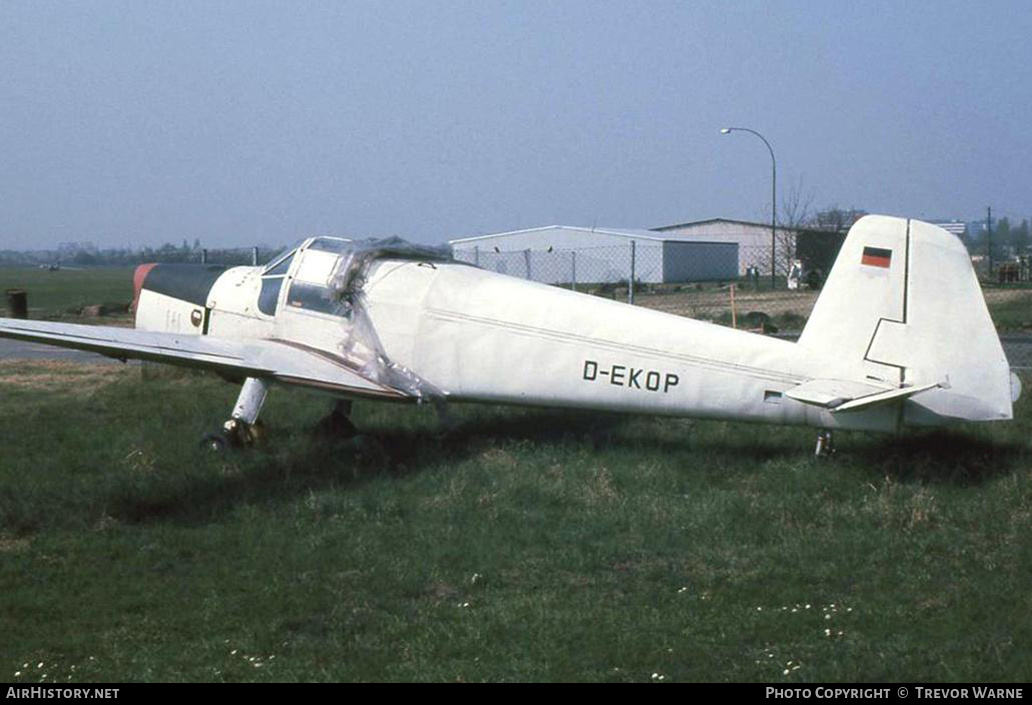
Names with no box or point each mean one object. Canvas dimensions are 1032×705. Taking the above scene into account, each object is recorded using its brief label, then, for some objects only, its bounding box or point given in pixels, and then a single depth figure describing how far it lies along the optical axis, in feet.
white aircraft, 25.38
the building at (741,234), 129.73
